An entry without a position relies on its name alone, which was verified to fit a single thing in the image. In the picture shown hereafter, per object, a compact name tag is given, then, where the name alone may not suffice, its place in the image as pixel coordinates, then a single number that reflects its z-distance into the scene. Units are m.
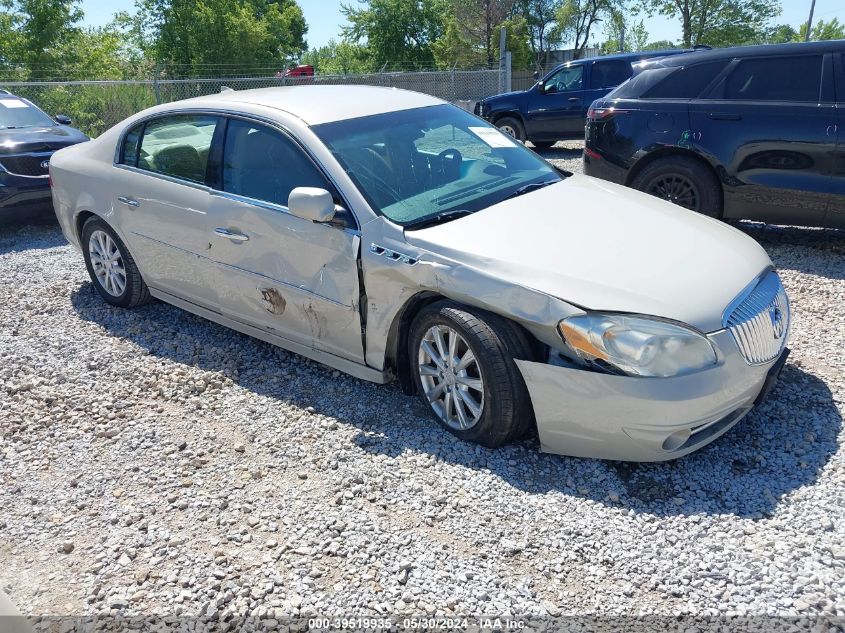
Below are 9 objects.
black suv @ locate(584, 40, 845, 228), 5.82
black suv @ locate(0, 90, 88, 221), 7.77
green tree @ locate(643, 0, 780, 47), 37.09
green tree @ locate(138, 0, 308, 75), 38.81
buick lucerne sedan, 3.03
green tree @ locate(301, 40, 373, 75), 50.16
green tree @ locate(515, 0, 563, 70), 46.07
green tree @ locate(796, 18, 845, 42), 58.13
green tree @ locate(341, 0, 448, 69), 47.31
